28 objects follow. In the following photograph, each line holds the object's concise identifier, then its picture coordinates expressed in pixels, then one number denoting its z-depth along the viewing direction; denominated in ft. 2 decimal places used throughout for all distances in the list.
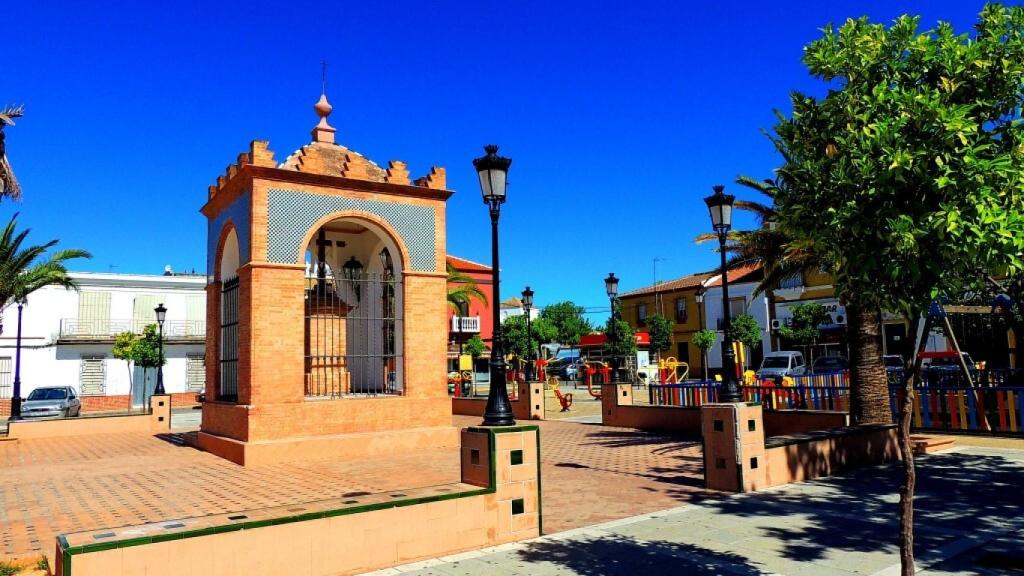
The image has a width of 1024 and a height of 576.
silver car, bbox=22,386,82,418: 77.30
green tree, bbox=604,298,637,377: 113.02
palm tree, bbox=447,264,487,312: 108.78
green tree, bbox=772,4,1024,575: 10.80
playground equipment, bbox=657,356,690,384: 81.24
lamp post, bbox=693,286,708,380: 133.88
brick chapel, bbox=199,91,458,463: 38.45
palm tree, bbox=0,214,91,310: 61.05
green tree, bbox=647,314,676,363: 143.02
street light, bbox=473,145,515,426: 21.25
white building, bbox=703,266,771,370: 138.00
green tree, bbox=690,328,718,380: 131.03
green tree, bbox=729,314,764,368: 126.72
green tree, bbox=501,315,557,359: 145.69
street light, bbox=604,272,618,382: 61.12
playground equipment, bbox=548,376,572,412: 75.78
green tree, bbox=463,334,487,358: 127.13
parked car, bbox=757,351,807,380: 98.32
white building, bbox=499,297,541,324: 242.17
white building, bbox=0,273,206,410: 105.70
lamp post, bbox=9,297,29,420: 65.31
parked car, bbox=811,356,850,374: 97.90
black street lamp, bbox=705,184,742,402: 30.10
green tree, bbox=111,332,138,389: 98.27
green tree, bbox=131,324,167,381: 97.60
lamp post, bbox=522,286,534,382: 76.95
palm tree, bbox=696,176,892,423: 38.65
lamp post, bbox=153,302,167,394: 69.11
